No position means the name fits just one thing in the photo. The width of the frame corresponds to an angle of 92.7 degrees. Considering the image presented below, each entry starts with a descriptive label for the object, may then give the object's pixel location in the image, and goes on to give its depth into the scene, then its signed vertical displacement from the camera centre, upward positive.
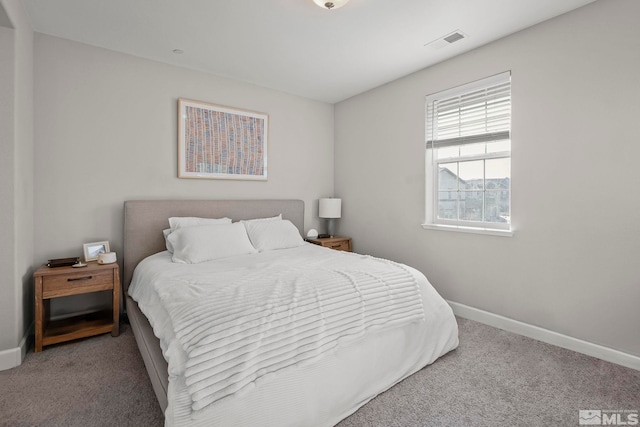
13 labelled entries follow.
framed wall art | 3.32 +0.78
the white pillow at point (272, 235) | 3.19 -0.28
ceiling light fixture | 2.13 +1.45
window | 2.82 +0.53
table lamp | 4.23 +0.01
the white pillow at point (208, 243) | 2.65 -0.31
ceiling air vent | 2.64 +1.52
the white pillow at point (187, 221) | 3.04 -0.13
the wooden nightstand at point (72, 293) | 2.31 -0.66
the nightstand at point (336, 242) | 3.94 -0.44
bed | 1.29 -0.66
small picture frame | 2.72 -0.37
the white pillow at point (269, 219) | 3.46 -0.12
